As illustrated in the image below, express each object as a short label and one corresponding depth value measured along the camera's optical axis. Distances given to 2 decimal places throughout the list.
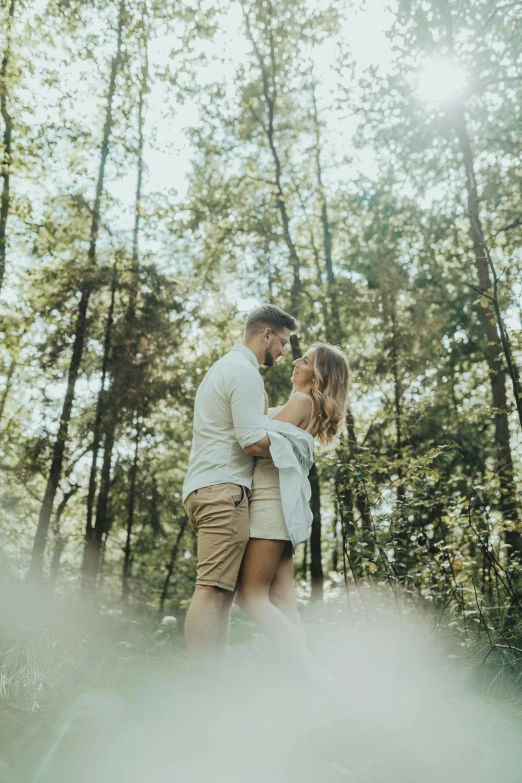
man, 2.66
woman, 2.75
